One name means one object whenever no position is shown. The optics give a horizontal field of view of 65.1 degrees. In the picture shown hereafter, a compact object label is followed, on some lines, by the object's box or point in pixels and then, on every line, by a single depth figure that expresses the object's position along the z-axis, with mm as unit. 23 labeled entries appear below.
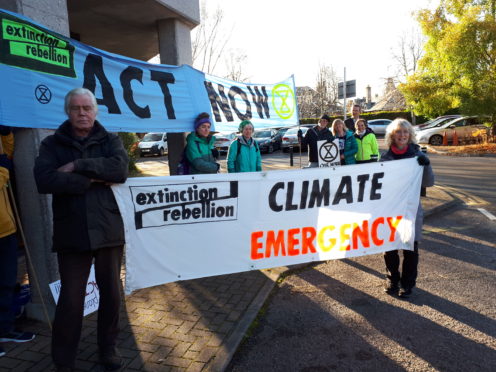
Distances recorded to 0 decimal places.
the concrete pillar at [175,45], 6328
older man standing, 2652
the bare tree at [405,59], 47062
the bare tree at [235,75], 37000
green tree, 18344
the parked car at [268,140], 23198
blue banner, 3305
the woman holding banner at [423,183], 4164
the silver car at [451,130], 22141
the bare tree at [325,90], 55312
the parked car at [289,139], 22280
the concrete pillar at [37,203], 3545
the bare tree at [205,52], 28719
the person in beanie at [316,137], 7582
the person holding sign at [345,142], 7273
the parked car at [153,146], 24719
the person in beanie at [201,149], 4891
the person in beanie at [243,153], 5375
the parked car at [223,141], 23438
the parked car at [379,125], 31125
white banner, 3408
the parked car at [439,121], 24230
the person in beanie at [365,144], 7289
